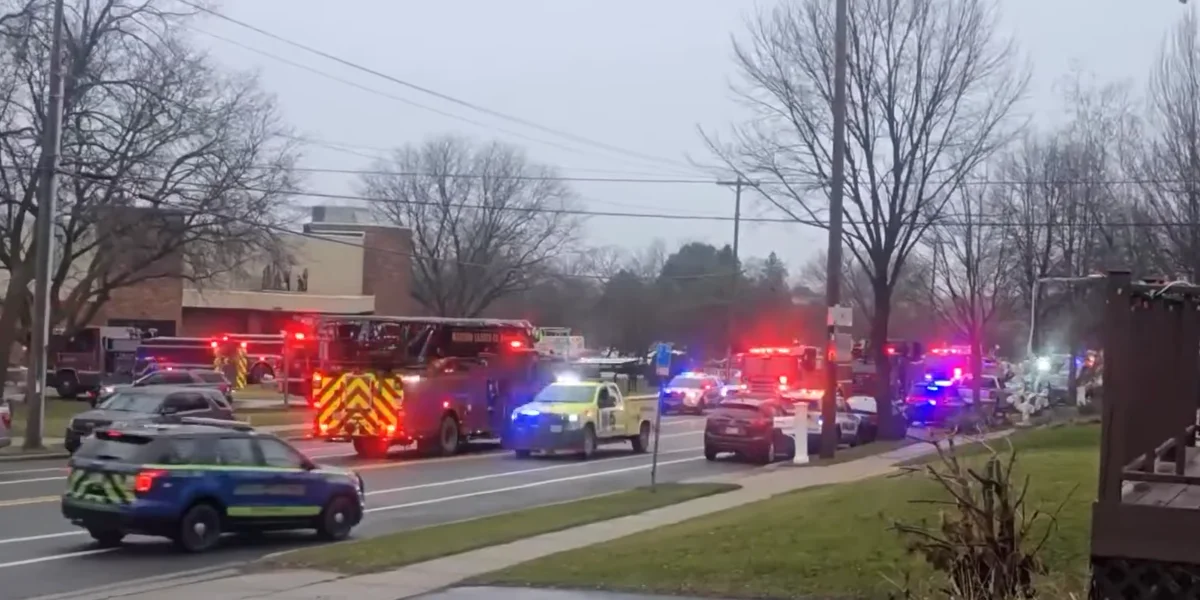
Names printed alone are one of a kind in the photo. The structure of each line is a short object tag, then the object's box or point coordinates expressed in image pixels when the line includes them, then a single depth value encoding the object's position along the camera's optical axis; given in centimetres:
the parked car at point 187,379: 3866
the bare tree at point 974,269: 4161
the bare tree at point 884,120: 3328
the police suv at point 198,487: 1623
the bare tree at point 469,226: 6756
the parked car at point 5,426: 2697
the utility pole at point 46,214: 2894
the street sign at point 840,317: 2897
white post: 3064
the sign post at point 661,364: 2291
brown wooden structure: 707
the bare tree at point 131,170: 3681
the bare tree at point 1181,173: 2830
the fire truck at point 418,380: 3036
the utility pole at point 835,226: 2888
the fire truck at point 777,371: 4425
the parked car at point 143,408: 2806
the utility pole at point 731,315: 5241
